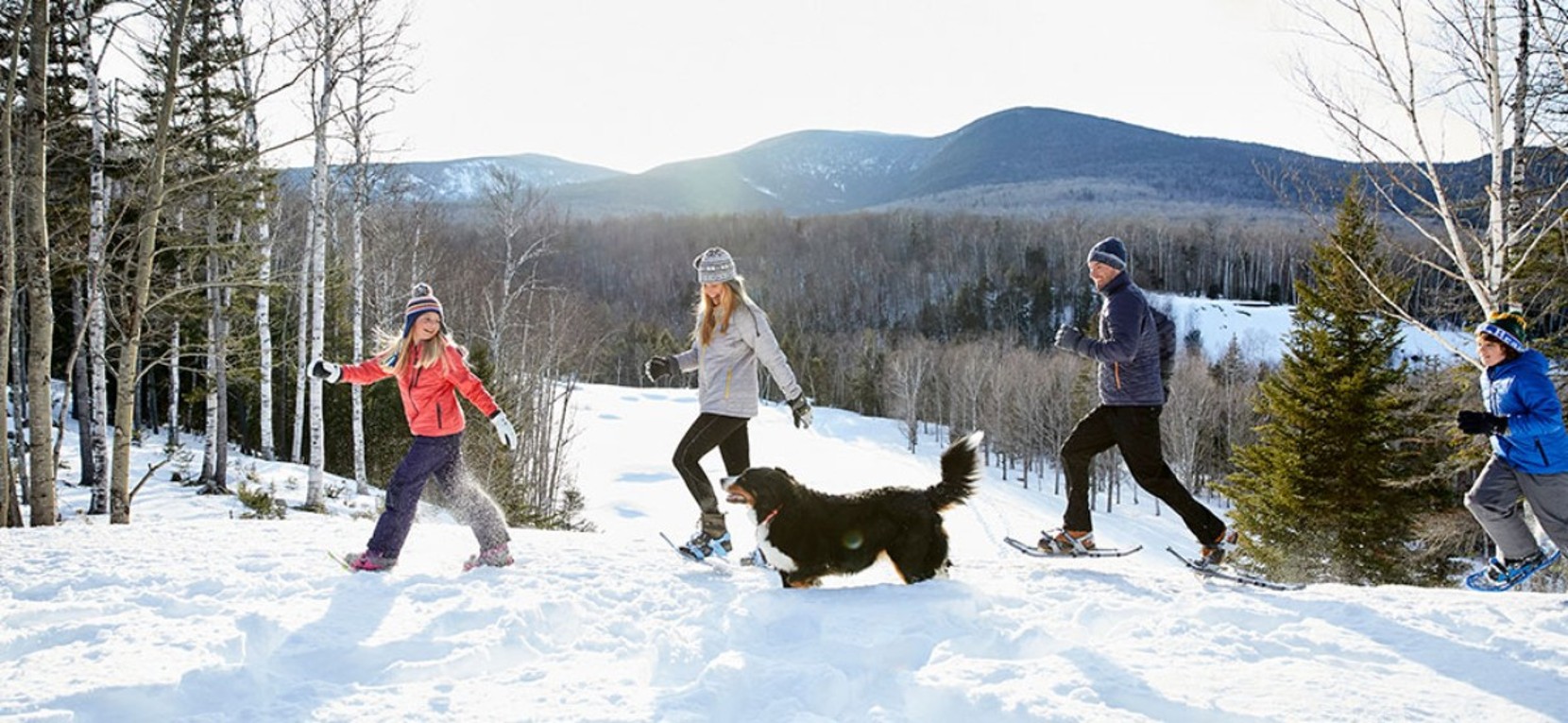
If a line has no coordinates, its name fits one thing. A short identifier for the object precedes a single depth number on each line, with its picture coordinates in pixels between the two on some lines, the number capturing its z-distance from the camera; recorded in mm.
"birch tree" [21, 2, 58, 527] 6941
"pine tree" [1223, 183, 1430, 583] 14156
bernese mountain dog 4227
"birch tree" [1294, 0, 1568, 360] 8578
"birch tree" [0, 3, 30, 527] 6891
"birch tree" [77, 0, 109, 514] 9562
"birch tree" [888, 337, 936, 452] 48688
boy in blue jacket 3961
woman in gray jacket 4836
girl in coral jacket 4664
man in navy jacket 4469
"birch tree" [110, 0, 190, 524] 7176
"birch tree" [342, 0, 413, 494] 14609
